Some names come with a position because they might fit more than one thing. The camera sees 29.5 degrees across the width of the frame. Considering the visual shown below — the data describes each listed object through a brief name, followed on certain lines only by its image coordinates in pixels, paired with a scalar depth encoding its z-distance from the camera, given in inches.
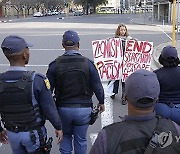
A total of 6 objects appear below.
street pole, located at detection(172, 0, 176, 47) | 421.6
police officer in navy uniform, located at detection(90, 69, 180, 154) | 78.6
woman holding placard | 285.0
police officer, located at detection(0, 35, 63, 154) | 119.1
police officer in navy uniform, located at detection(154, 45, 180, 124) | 147.3
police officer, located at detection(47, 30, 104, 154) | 146.6
